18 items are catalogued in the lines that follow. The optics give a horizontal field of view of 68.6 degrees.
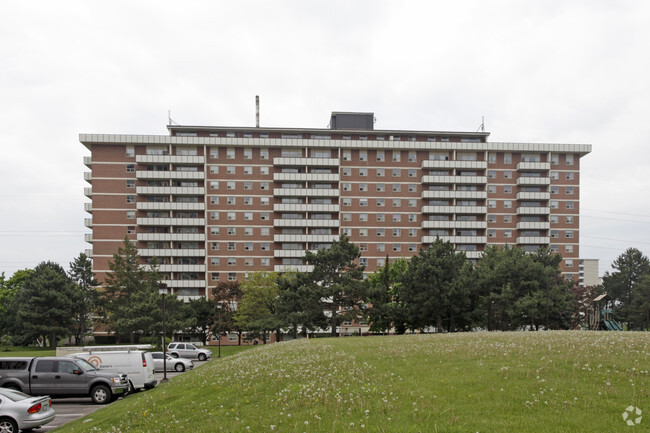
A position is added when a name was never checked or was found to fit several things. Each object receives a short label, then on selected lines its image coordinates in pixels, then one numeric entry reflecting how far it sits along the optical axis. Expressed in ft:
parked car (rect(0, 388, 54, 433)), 48.91
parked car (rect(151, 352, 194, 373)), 119.14
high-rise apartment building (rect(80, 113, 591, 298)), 268.00
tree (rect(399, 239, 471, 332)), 165.89
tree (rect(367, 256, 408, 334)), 175.02
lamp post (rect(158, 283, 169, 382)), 93.20
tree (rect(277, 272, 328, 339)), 169.07
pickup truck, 70.38
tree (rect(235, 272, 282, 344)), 215.10
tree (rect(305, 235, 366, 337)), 170.50
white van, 80.23
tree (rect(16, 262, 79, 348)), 203.51
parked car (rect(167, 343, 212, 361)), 156.04
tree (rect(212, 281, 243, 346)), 228.02
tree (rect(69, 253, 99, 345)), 215.10
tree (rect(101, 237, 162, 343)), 178.81
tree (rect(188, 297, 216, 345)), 233.35
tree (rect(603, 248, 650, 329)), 322.55
